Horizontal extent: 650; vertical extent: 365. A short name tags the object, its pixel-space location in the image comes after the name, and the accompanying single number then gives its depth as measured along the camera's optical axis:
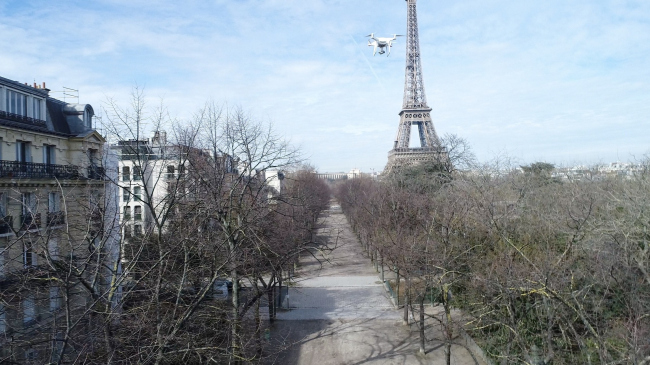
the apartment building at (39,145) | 15.34
